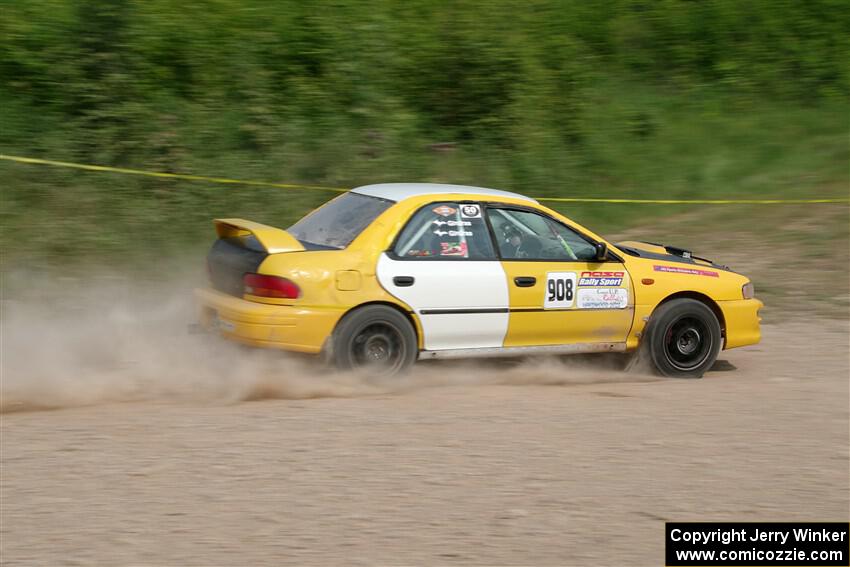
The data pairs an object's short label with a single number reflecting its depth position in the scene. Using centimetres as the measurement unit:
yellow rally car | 1500
